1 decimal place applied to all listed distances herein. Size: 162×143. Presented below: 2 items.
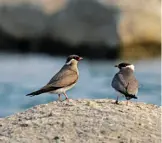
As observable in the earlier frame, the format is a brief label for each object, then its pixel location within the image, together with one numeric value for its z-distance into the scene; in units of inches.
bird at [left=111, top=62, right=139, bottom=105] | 767.1
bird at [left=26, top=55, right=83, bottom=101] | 816.9
